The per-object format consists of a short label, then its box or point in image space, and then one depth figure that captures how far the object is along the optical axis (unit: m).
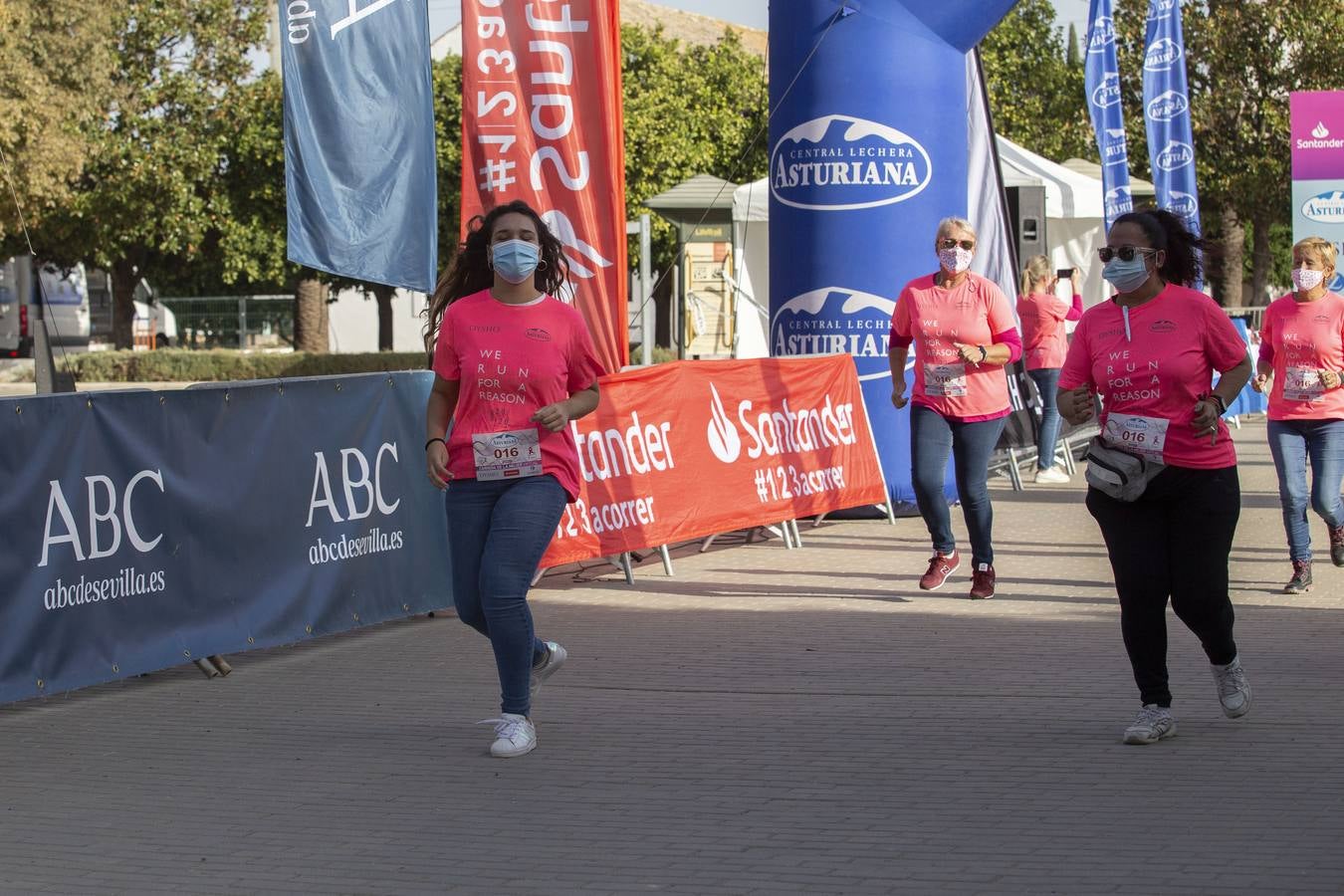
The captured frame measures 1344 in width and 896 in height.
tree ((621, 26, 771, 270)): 37.44
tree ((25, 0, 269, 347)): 37.53
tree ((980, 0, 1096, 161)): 41.31
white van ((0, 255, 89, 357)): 49.91
